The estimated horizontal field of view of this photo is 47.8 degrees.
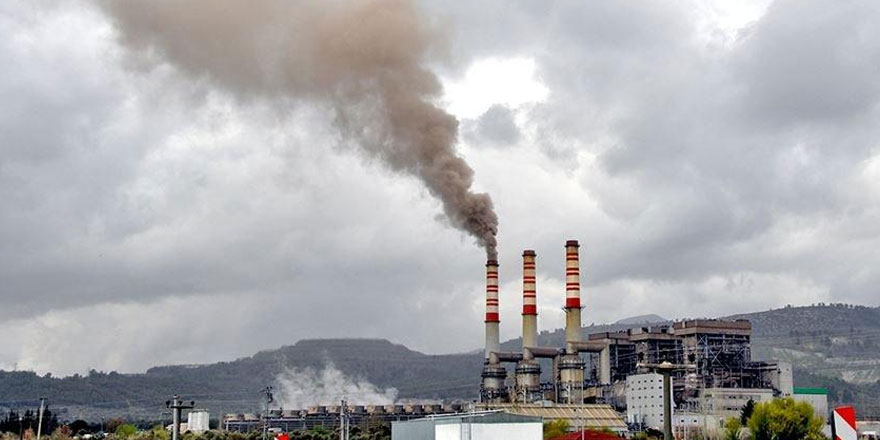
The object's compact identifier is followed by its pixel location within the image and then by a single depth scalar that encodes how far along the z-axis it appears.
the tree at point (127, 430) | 174.20
